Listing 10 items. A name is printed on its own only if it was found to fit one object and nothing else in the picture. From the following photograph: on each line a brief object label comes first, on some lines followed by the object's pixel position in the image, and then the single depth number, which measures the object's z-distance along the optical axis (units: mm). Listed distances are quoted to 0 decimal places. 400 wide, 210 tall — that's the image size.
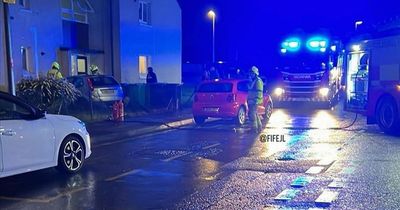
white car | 7332
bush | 15273
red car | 16578
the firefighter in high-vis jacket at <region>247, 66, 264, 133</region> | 15773
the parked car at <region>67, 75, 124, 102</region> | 19203
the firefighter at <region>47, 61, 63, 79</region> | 16961
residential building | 21953
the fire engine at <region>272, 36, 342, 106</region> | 22719
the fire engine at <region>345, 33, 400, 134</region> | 13633
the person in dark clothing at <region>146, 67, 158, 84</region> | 23359
